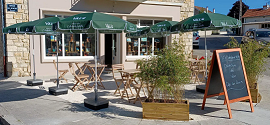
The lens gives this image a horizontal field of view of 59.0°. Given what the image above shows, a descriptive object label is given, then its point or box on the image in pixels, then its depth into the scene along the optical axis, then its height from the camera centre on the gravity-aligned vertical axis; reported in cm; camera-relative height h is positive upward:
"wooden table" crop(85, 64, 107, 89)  781 -78
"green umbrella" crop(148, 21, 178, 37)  843 +99
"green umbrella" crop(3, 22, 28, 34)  721 +78
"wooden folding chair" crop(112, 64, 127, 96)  749 -40
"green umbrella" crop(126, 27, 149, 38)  938 +83
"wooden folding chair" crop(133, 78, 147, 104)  588 -80
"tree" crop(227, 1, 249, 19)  5587 +1096
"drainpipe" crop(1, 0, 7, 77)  932 +58
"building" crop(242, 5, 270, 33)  4066 +670
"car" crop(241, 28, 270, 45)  1744 +157
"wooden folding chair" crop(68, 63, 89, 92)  731 -74
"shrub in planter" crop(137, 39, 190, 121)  477 -57
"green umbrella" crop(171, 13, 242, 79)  629 +89
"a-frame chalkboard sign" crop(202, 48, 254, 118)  520 -50
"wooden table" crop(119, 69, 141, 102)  636 -56
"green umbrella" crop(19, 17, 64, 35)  662 +79
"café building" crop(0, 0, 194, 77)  957 +70
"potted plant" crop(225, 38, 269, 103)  621 -17
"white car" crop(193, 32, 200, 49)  2380 +124
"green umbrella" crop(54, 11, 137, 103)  516 +70
